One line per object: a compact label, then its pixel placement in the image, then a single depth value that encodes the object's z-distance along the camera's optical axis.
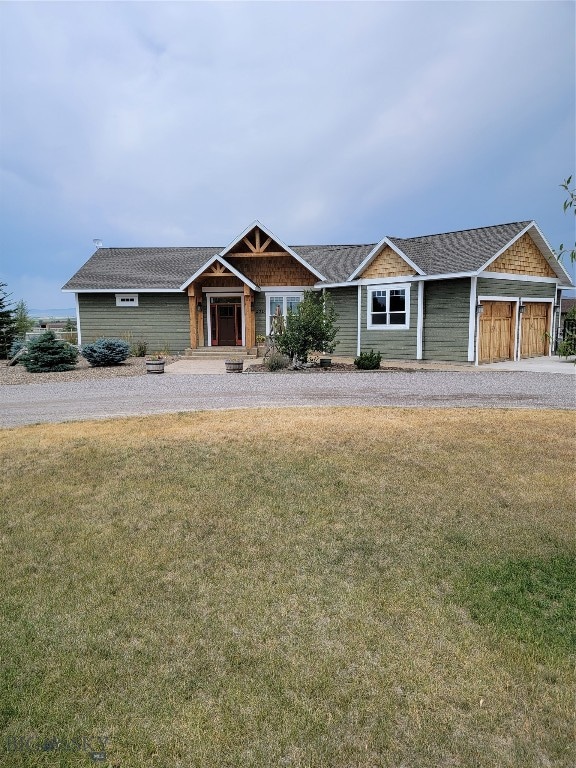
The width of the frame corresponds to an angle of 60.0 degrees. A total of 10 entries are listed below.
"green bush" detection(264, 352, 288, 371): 17.30
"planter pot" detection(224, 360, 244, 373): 16.67
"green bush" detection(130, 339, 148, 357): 22.34
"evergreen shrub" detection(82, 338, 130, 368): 18.58
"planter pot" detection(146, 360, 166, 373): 16.36
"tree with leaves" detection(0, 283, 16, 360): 23.47
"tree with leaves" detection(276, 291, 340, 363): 16.94
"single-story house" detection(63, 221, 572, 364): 18.25
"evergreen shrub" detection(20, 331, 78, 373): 17.53
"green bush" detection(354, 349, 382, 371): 17.30
